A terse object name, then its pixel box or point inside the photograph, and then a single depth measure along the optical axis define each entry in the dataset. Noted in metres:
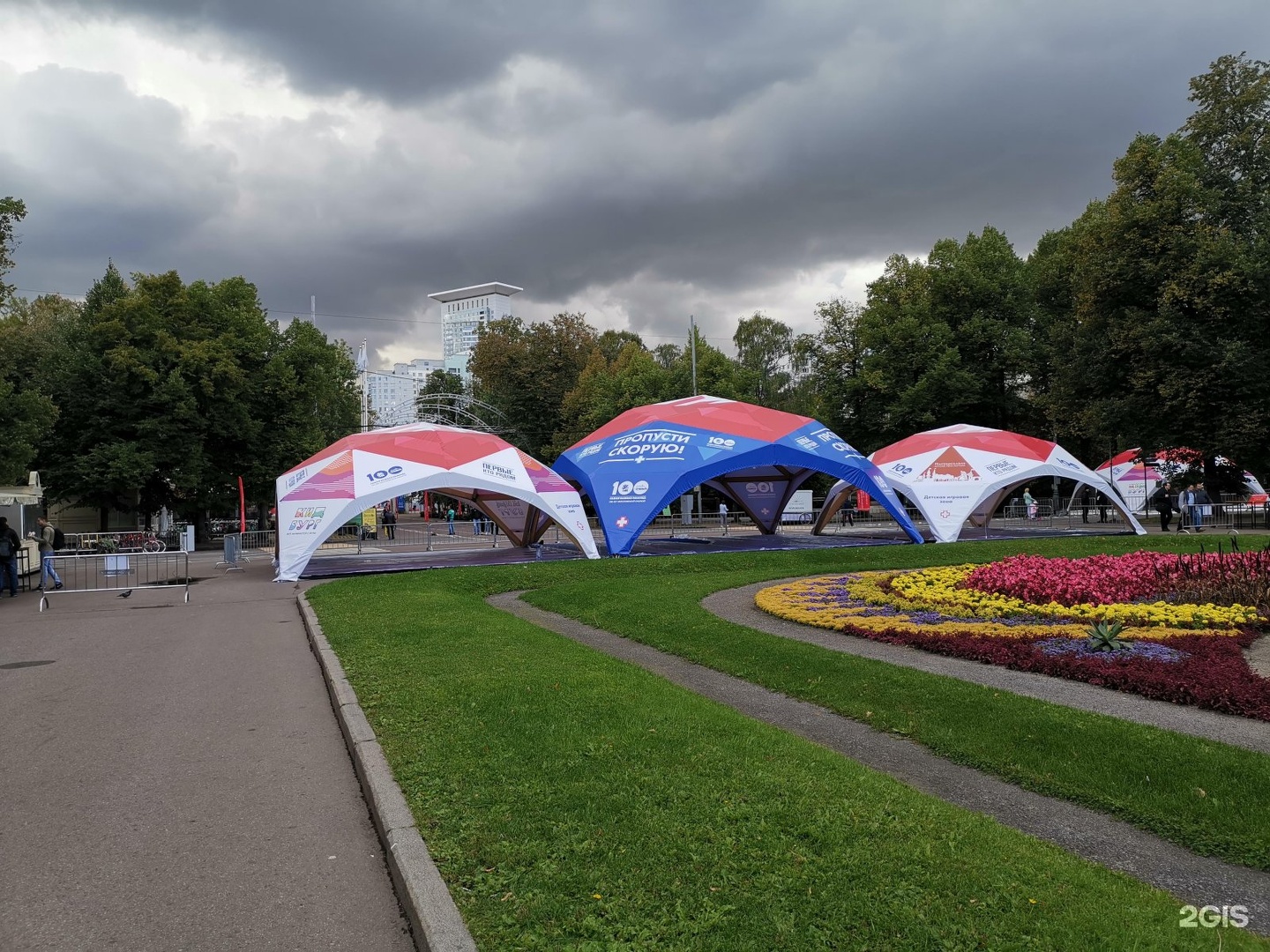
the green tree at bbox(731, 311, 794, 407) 63.34
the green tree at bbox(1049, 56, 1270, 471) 29.45
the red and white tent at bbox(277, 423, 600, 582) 20.27
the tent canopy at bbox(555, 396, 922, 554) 22.56
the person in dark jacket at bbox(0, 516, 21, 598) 18.06
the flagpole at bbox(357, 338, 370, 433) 66.40
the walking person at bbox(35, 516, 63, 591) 18.32
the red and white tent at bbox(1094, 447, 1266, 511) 43.25
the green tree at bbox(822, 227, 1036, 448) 43.88
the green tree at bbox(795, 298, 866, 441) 47.38
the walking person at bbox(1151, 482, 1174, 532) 29.12
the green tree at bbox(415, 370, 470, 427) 65.81
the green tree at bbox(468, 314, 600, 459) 58.03
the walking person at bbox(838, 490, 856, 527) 40.62
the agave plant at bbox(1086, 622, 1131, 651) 8.66
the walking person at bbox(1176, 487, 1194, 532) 30.20
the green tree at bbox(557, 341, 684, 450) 49.00
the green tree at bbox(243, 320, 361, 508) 38.81
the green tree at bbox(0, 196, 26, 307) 17.67
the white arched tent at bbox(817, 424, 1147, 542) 26.33
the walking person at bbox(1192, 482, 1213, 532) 29.53
